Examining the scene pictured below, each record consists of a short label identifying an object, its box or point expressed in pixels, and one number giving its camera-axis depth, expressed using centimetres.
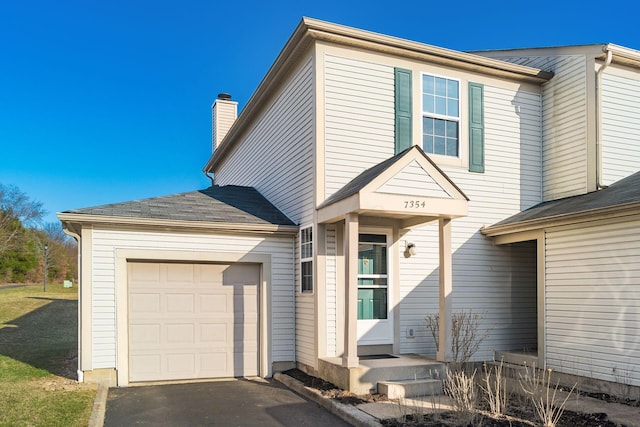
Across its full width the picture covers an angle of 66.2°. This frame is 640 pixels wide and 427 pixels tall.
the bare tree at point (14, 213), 3996
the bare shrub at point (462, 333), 816
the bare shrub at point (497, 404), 561
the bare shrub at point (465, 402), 536
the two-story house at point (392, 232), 757
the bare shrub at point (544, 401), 511
